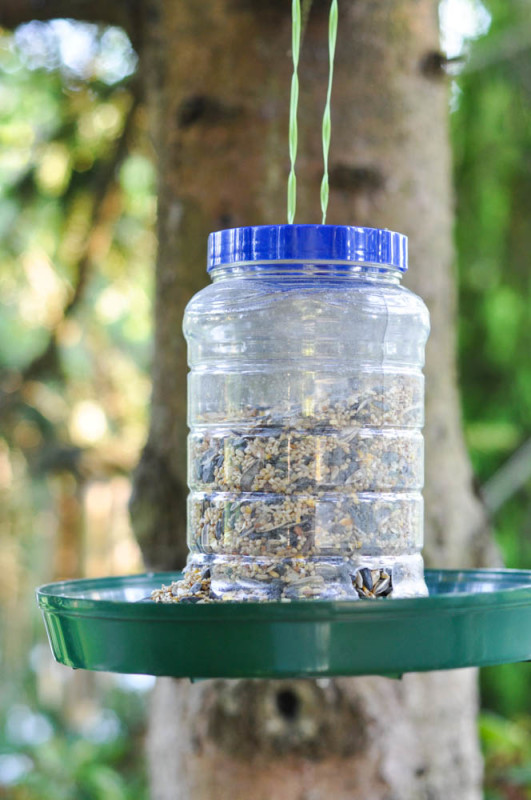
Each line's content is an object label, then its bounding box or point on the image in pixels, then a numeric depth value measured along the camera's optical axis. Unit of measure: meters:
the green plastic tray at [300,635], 1.08
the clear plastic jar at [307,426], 1.18
